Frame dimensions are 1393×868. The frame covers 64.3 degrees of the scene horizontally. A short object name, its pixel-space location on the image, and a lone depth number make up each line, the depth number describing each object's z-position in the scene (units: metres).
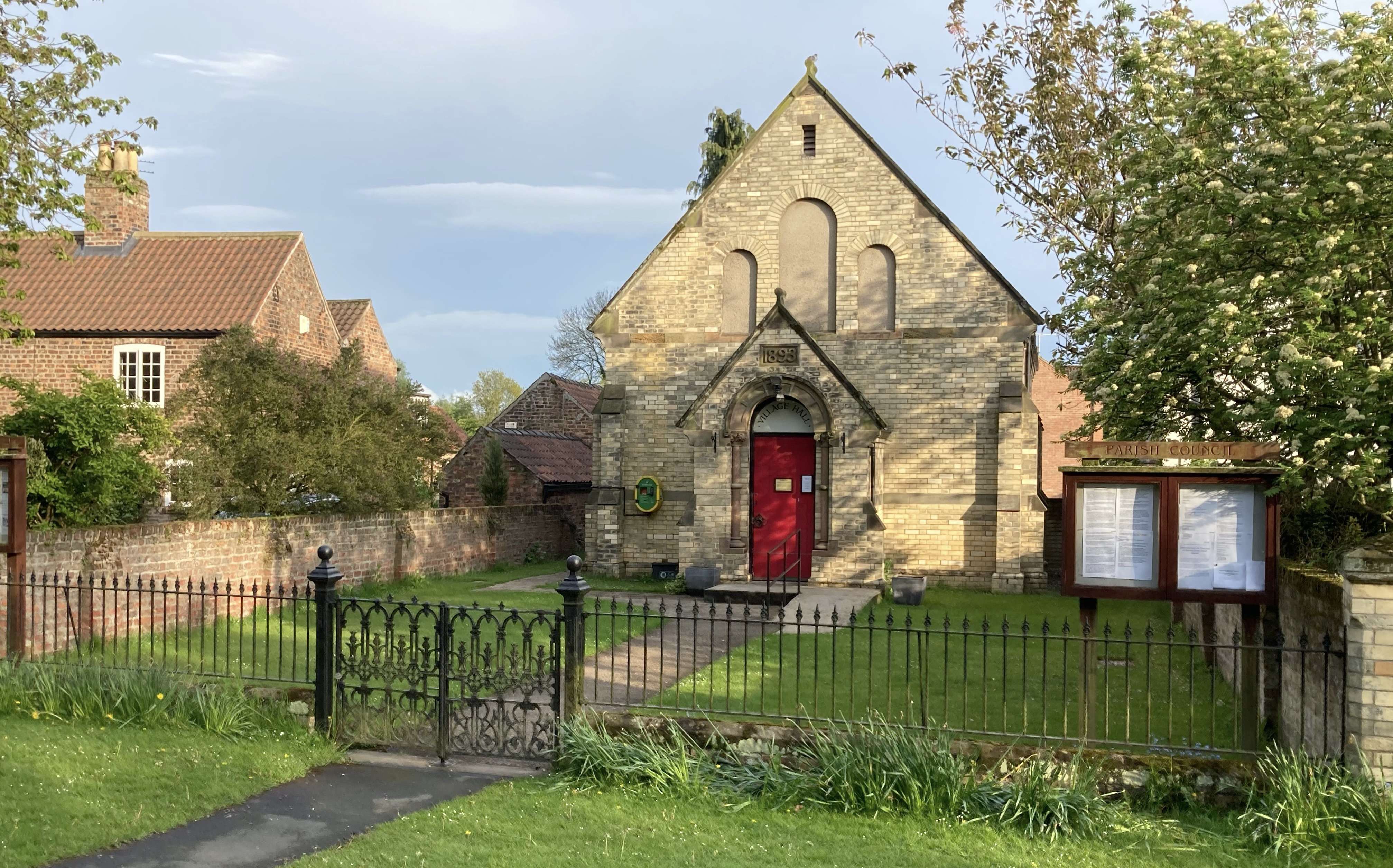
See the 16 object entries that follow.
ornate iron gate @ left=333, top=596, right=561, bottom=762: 8.55
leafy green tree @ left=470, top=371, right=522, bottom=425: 91.44
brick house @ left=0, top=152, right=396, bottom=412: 27.97
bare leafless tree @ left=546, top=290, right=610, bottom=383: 58.28
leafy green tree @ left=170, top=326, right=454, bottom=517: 17.83
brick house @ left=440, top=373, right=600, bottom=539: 28.45
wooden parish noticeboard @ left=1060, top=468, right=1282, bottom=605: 8.02
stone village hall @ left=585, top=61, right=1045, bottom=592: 20.02
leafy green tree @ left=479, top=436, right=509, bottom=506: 26.56
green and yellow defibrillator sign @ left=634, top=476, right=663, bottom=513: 21.95
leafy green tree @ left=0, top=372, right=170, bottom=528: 14.46
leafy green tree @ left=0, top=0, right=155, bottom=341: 14.98
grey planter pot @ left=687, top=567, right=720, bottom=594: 19.61
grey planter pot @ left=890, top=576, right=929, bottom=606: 18.34
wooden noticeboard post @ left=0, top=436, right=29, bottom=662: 10.78
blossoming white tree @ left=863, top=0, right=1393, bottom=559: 10.10
